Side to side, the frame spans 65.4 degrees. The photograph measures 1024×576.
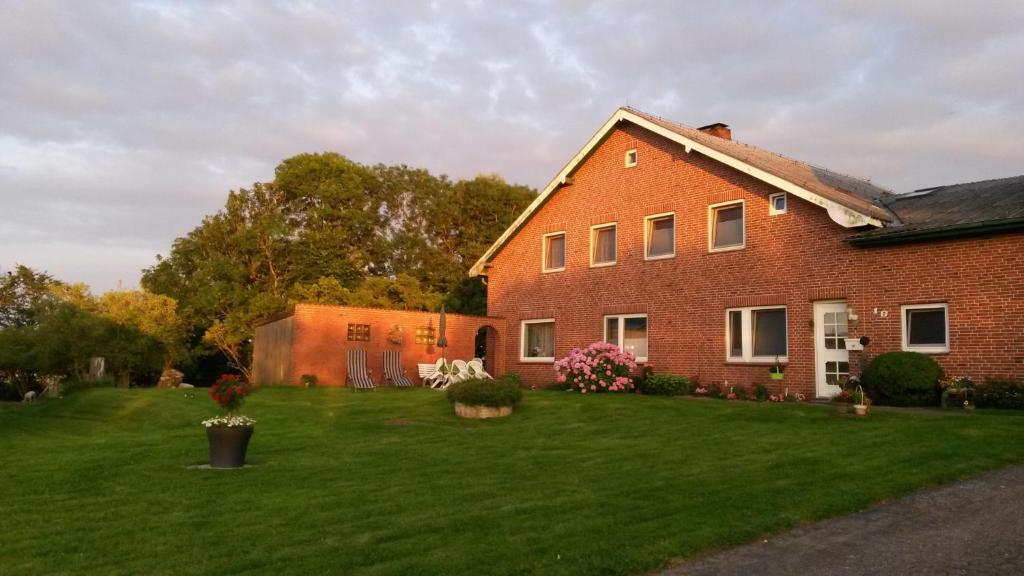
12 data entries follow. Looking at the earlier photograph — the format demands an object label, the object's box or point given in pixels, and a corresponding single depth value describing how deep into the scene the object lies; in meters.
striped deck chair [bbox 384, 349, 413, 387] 22.81
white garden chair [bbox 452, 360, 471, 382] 21.40
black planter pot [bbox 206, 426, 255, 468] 9.21
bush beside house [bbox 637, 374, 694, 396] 19.02
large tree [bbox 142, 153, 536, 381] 38.50
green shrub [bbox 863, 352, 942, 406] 14.53
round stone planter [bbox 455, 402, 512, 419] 14.42
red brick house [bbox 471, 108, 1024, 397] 15.09
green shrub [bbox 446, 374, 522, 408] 14.33
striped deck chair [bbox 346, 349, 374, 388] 21.45
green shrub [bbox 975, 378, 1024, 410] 13.70
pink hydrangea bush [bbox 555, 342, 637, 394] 19.44
